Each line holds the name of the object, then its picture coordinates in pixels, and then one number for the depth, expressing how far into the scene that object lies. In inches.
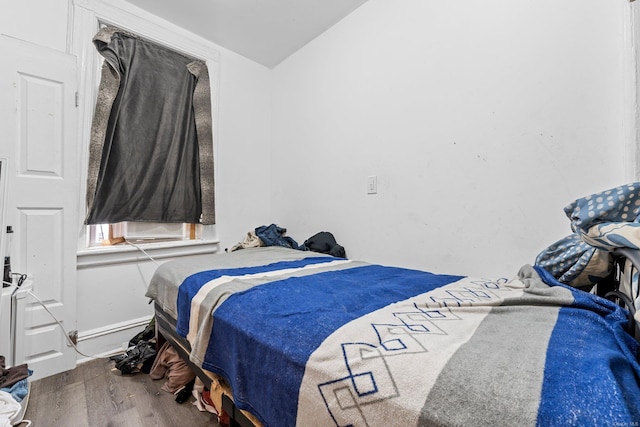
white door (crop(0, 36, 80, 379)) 61.5
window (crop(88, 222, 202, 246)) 80.0
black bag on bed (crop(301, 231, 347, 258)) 85.4
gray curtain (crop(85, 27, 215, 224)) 75.4
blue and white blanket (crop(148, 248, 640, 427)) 18.1
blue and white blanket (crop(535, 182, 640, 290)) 27.6
